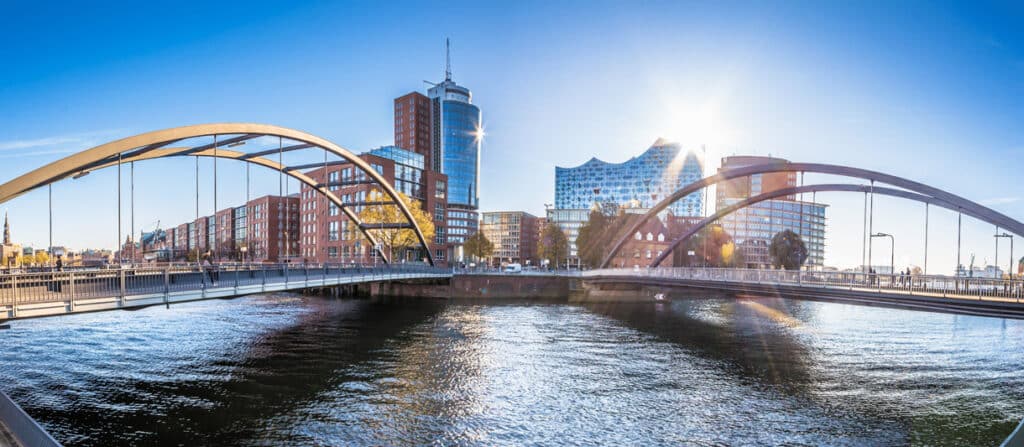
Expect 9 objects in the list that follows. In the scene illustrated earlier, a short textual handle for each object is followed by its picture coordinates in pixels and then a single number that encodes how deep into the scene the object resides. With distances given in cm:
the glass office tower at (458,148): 14762
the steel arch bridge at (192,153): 1762
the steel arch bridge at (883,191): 2937
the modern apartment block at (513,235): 16300
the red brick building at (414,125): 14950
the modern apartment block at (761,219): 15188
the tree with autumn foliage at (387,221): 6369
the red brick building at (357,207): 7975
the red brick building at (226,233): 12596
